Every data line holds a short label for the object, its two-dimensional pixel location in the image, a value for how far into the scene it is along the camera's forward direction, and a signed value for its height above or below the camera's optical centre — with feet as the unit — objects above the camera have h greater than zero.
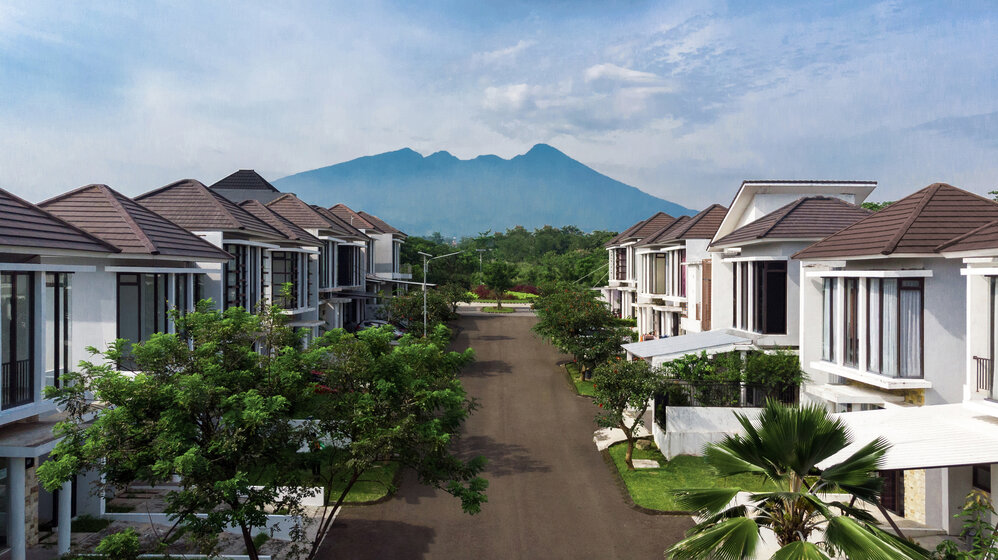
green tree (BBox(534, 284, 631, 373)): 86.43 -7.09
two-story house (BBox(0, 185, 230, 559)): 32.83 -1.27
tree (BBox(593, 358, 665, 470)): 56.80 -9.98
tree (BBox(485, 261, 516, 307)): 169.48 +0.44
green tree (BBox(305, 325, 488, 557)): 28.91 -6.10
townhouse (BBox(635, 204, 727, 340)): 81.56 +0.33
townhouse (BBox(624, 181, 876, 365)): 61.57 +1.72
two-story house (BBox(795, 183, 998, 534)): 33.88 -3.56
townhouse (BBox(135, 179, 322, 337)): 67.05 +4.03
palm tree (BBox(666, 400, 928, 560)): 22.16 -7.87
